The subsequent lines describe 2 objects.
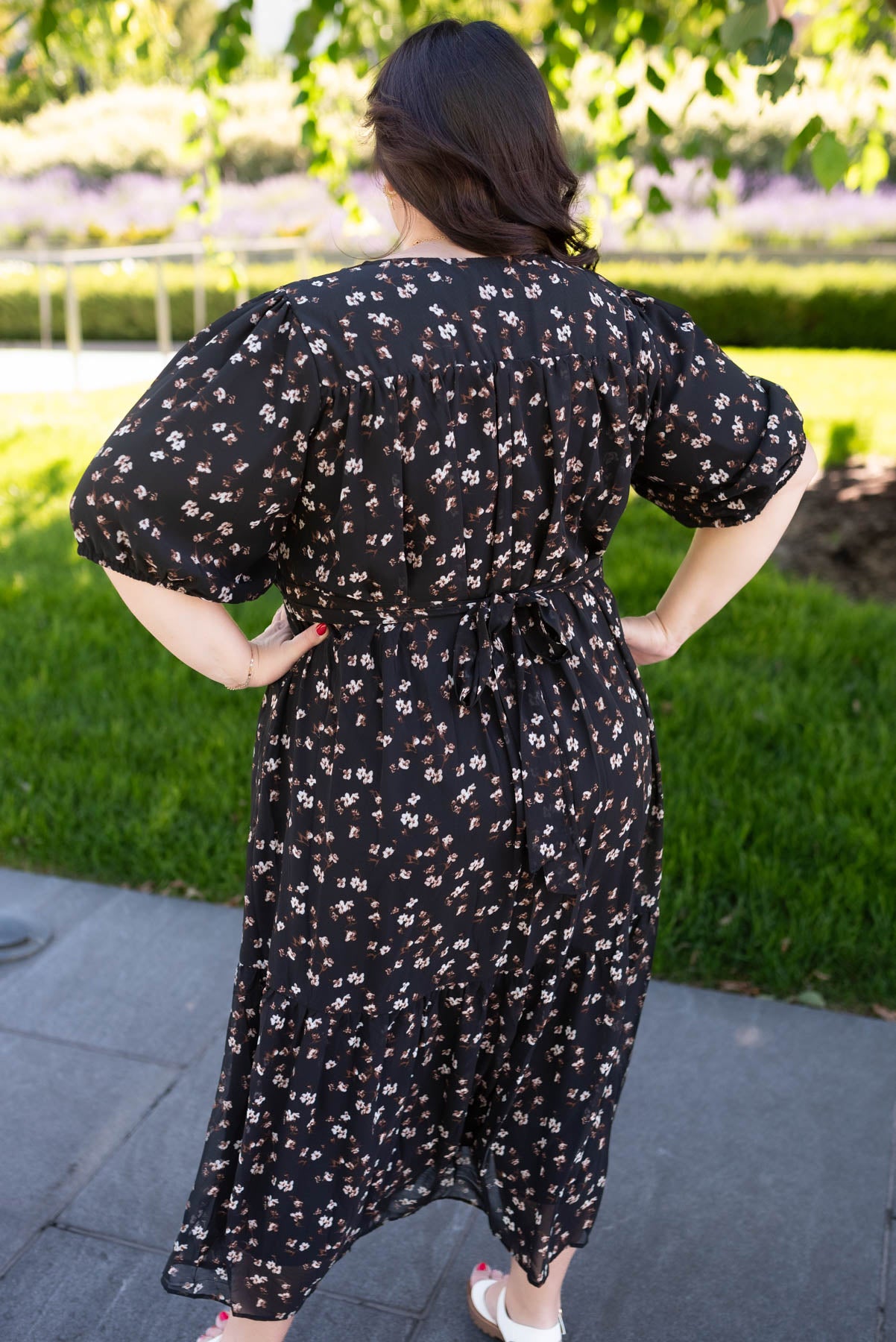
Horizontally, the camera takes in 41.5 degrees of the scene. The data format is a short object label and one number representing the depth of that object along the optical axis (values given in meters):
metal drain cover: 2.91
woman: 1.26
